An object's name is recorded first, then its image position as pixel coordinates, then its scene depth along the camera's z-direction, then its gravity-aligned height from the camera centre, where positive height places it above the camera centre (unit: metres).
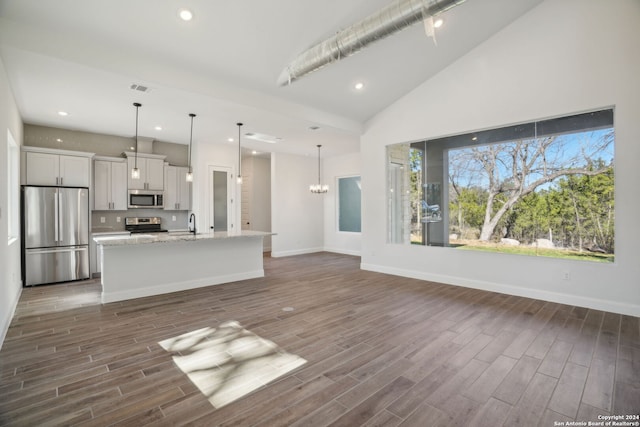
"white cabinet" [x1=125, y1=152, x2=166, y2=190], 6.79 +0.97
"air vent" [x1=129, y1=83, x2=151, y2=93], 4.10 +1.72
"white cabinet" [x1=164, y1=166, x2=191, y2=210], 7.31 +0.61
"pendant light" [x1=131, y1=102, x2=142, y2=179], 4.80 +0.74
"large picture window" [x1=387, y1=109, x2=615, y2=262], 4.15 +0.38
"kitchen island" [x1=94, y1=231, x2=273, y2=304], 4.49 -0.81
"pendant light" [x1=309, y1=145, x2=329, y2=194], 8.65 +0.69
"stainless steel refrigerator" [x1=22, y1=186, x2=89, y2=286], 5.41 -0.37
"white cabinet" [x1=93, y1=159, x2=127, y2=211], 6.41 +0.64
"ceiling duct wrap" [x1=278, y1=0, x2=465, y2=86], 3.28 +2.17
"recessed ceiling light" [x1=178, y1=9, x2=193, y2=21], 3.31 +2.20
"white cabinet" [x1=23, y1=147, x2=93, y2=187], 5.52 +0.89
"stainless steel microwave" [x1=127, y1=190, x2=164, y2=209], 6.84 +0.35
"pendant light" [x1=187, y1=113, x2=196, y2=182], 5.38 +0.72
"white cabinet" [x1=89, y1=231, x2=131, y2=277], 6.16 -0.77
